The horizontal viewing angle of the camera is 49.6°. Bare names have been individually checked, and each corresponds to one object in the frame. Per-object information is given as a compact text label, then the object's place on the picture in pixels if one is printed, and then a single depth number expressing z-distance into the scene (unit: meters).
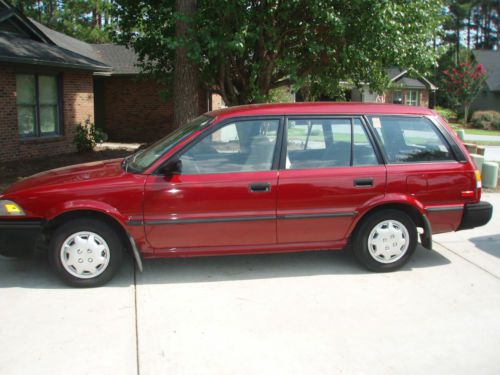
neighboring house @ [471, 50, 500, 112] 43.16
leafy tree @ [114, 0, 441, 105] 9.73
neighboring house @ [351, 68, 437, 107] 39.94
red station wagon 4.94
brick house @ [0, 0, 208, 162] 13.20
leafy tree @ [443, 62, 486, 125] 37.53
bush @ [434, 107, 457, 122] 39.38
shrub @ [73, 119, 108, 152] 15.84
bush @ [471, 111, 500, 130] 34.75
